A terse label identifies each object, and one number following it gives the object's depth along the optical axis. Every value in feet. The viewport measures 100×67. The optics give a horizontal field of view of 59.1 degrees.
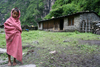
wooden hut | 39.65
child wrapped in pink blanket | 7.95
